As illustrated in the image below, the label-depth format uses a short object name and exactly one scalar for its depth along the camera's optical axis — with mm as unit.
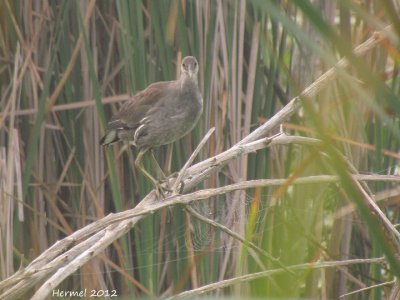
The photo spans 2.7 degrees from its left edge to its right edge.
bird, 18809
